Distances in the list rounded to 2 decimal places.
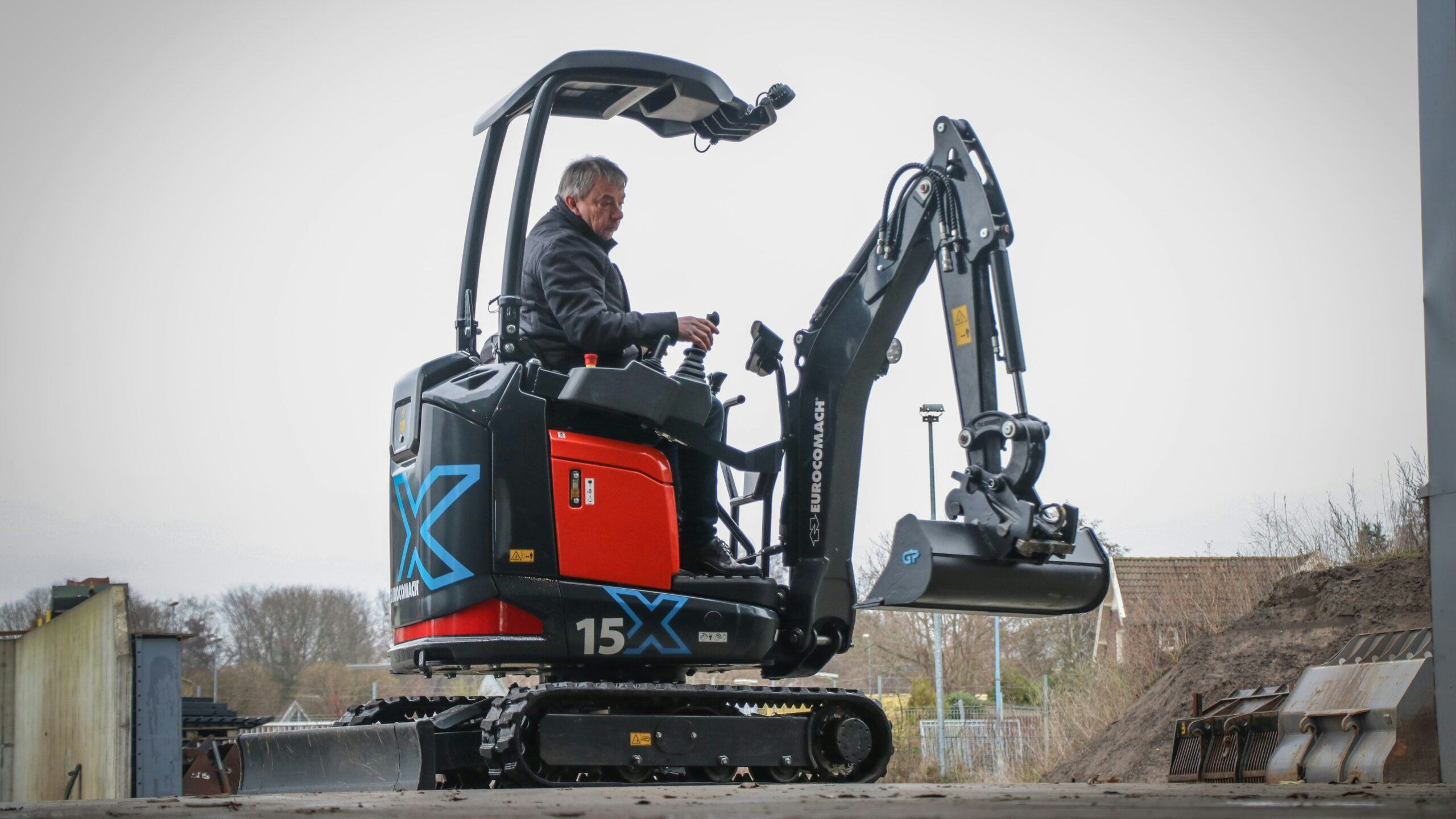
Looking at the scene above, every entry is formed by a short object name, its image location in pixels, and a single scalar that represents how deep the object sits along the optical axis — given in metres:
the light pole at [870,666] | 32.09
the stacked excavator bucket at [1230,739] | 7.47
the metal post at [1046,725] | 17.67
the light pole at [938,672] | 23.28
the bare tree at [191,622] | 36.44
